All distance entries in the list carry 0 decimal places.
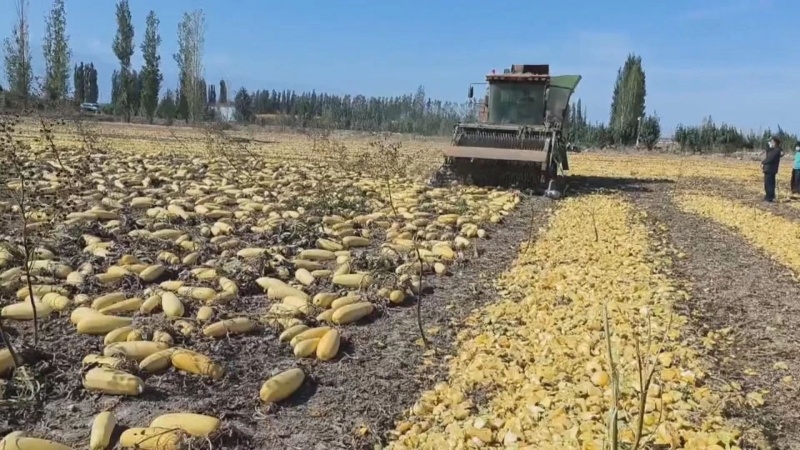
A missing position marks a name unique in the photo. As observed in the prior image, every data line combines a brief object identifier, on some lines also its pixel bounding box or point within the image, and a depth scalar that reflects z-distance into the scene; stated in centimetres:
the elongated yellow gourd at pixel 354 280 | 580
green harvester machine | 1340
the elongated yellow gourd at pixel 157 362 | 386
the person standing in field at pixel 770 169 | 1423
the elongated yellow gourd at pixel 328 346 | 429
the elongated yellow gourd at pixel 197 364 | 389
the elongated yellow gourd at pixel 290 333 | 448
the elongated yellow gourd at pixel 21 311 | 462
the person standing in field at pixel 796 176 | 1600
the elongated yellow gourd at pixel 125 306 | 478
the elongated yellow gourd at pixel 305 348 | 429
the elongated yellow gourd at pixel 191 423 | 324
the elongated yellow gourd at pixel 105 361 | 378
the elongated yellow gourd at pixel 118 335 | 419
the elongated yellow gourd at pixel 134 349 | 392
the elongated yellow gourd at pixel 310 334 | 441
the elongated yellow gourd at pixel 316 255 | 671
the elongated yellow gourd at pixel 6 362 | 372
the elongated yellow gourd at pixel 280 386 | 368
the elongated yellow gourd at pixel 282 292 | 537
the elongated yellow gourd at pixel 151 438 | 311
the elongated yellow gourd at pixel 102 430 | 313
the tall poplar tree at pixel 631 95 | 5600
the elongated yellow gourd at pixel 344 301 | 514
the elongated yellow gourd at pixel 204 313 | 467
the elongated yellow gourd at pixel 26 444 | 300
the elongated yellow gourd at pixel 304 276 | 585
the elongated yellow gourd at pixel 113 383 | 359
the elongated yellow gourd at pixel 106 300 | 483
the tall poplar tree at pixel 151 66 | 5138
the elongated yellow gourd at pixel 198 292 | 511
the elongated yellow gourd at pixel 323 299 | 521
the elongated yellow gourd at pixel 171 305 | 476
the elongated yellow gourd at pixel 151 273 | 559
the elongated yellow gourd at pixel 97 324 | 440
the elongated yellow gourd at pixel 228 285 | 530
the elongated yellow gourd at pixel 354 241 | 748
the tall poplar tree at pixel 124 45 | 5166
